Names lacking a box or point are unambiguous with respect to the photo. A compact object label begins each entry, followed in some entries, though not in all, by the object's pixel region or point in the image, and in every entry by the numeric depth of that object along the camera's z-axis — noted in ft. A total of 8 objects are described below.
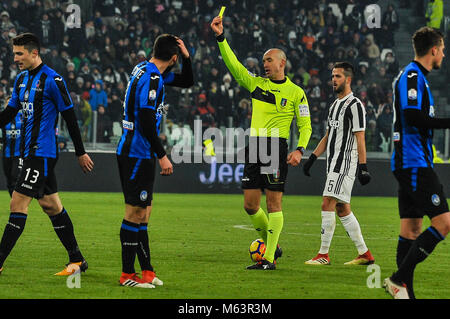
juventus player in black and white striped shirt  61.77
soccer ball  59.26
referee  58.95
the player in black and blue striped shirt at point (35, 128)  49.98
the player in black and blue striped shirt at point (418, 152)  41.55
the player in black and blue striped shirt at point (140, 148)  45.62
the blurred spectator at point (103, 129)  135.95
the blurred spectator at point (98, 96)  142.45
